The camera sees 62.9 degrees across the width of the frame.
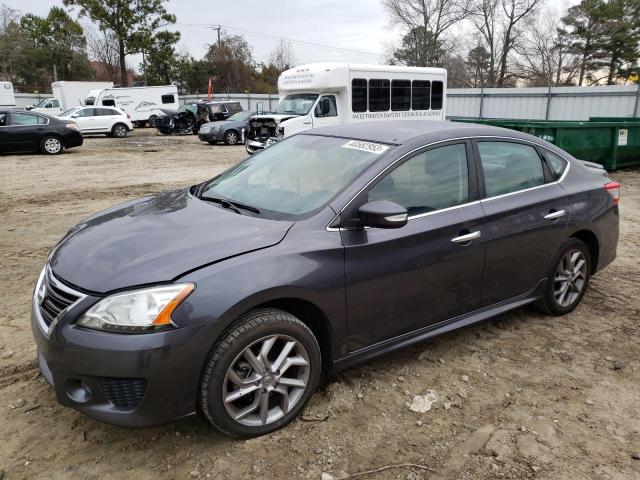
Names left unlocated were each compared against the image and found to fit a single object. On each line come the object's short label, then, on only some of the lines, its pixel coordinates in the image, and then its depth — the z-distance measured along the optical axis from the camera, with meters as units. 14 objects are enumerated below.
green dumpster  10.80
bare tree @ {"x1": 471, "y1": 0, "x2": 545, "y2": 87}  38.94
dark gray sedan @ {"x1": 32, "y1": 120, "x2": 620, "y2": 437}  2.40
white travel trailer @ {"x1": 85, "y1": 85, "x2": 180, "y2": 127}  30.36
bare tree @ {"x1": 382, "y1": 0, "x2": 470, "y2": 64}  41.28
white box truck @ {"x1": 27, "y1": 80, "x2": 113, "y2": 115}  32.91
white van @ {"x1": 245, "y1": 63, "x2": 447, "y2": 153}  15.33
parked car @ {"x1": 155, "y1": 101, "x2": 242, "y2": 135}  26.62
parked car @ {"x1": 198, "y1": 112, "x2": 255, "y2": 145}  20.61
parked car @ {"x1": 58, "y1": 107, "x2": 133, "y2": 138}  23.53
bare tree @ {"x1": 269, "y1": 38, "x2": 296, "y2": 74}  60.38
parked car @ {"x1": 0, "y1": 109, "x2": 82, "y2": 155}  15.96
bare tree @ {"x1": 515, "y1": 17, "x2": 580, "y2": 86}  37.03
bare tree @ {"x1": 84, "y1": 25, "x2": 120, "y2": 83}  54.28
